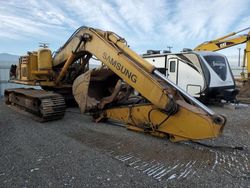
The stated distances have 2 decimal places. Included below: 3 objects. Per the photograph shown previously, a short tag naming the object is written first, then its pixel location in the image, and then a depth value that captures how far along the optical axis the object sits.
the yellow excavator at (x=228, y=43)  10.17
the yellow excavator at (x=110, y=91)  3.33
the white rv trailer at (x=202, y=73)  6.92
